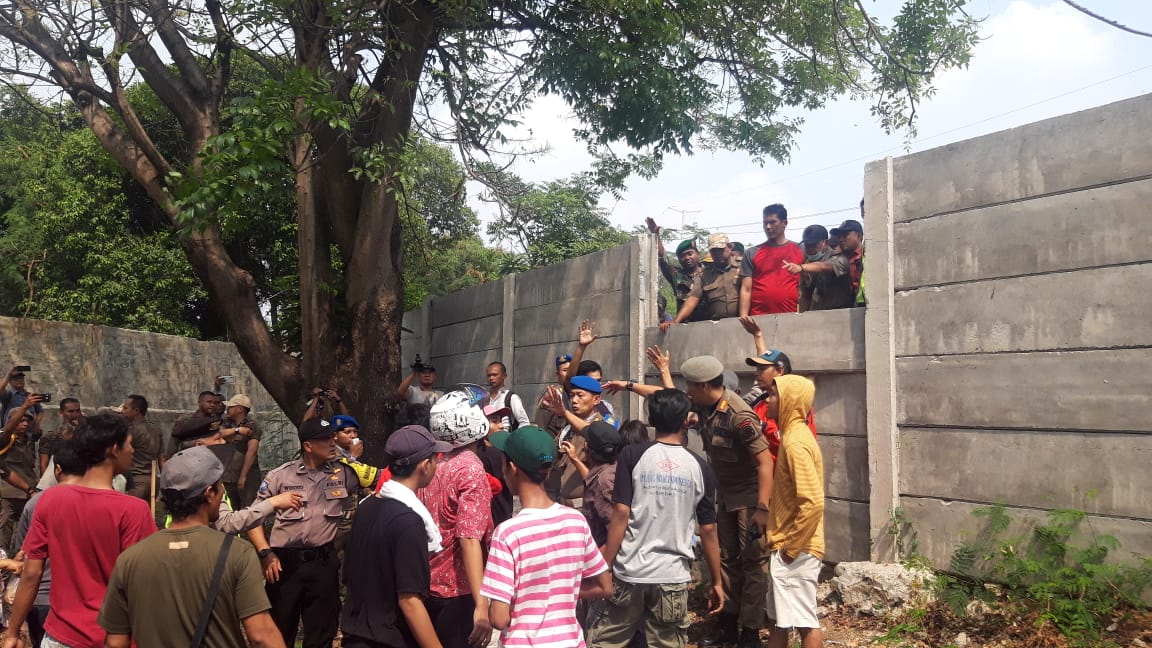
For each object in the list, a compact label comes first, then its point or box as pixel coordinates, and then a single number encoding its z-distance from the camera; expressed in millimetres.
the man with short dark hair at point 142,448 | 8383
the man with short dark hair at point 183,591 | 3104
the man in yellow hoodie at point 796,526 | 4570
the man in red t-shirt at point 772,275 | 7215
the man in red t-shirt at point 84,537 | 3668
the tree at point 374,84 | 8773
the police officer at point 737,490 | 5320
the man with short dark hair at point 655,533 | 4309
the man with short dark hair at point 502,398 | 6969
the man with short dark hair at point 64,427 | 8420
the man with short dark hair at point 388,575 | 3385
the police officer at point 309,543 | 4840
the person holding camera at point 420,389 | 9742
